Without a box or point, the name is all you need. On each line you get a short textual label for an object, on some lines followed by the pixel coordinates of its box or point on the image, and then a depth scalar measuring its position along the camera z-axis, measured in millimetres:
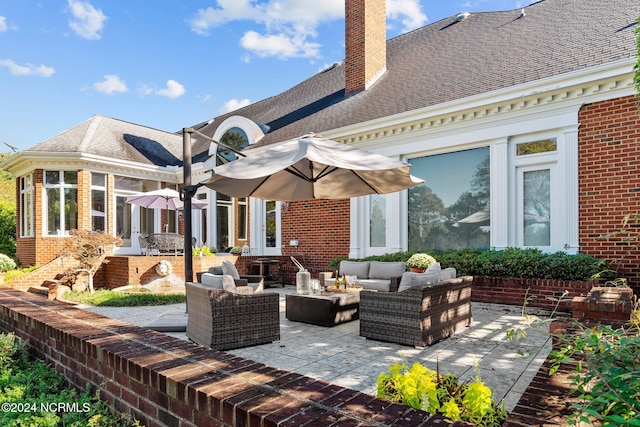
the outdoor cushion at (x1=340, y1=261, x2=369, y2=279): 8445
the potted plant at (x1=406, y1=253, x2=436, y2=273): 7465
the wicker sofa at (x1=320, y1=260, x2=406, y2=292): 7551
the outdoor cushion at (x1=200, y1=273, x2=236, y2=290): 5084
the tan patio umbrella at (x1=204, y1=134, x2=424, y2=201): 4312
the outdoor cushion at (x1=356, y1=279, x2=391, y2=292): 7539
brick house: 6879
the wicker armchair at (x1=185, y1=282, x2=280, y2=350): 4391
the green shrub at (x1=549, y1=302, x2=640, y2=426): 1296
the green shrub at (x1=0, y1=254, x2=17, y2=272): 10734
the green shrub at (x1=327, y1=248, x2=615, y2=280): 6500
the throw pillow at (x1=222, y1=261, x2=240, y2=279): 6774
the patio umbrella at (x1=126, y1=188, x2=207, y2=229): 11078
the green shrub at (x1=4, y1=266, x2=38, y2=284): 10168
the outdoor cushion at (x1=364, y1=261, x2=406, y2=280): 8047
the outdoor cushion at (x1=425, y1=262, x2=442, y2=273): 6198
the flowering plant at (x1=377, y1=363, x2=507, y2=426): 1810
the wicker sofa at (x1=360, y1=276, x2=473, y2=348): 4539
